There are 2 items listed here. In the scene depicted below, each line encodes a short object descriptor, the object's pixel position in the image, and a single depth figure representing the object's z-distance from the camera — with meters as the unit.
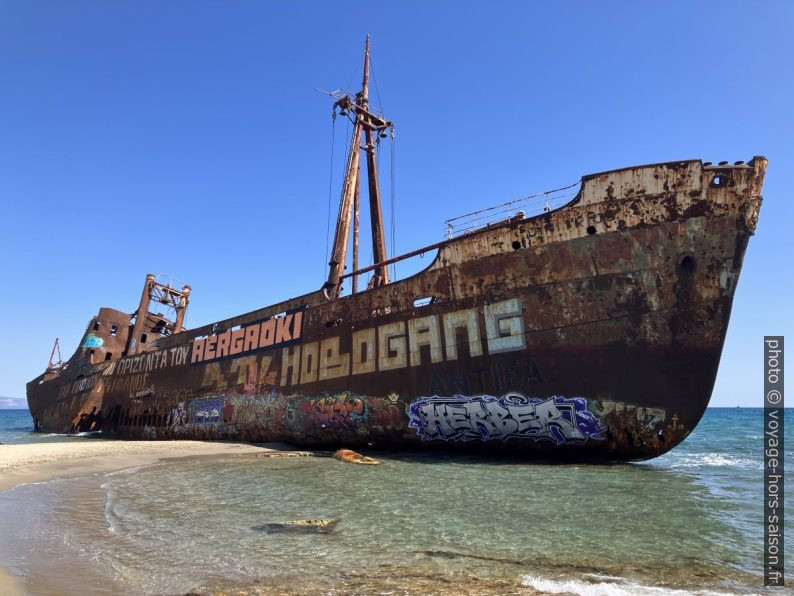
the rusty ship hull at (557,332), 10.31
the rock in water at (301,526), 5.53
